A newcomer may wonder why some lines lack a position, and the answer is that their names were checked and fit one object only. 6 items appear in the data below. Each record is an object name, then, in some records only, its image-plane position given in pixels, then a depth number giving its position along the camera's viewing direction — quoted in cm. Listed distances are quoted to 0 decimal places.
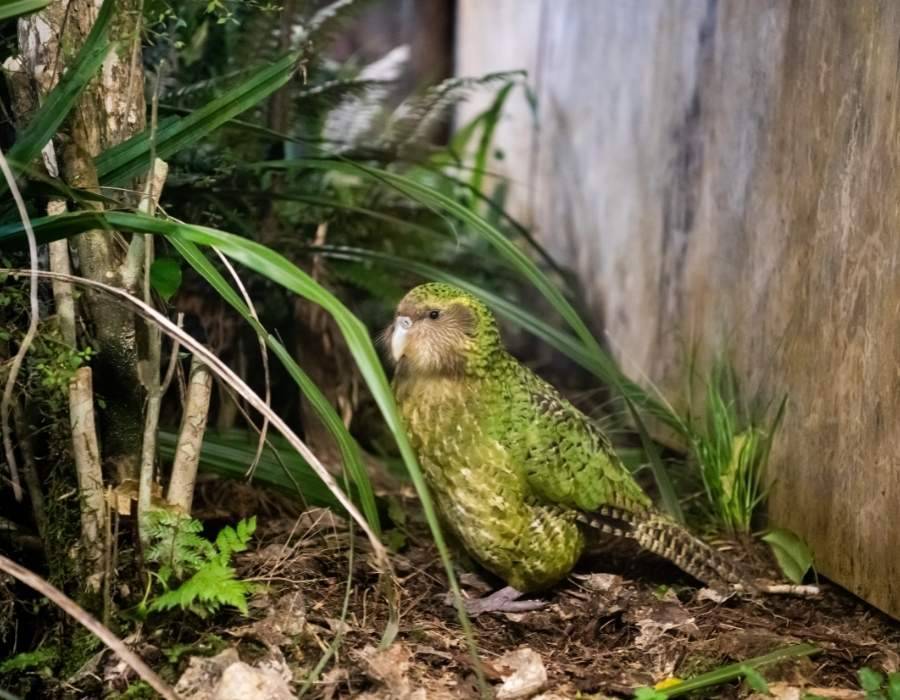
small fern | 216
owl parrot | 262
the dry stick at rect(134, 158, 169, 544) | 224
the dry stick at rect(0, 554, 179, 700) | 180
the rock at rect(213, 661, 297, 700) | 206
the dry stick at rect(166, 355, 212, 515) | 230
